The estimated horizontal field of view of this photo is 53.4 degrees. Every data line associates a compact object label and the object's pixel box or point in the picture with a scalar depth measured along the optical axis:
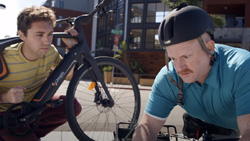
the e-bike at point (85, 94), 2.09
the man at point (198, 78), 1.48
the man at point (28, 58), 2.07
